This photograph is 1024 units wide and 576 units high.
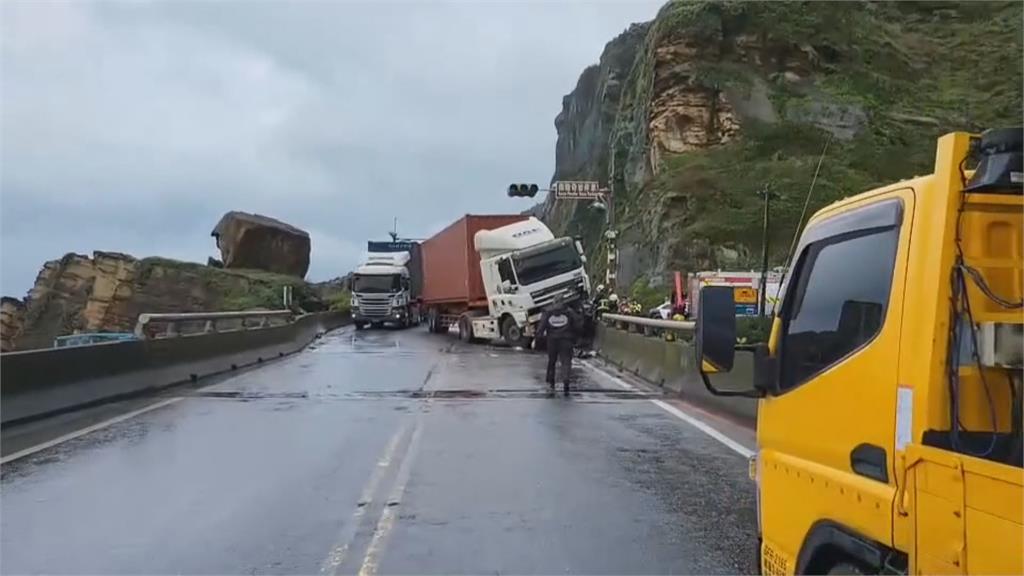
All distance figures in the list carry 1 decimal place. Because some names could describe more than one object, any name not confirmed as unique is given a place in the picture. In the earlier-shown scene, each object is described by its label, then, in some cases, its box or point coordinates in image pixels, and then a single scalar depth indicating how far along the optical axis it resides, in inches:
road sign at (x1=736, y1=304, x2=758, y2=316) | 836.0
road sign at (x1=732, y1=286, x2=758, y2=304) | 868.0
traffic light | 1576.0
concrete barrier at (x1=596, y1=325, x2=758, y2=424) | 517.1
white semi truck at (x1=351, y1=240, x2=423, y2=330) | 1803.6
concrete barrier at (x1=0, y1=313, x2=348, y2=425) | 494.0
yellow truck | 123.0
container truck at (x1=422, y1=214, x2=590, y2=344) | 1171.3
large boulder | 2192.4
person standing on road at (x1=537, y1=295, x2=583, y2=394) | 673.6
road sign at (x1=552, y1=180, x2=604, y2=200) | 1557.6
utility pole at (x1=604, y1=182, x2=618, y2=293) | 1453.0
